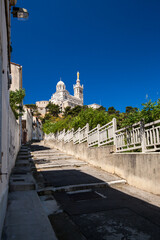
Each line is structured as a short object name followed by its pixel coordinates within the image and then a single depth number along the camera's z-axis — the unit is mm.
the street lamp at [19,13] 6016
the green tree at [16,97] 11910
